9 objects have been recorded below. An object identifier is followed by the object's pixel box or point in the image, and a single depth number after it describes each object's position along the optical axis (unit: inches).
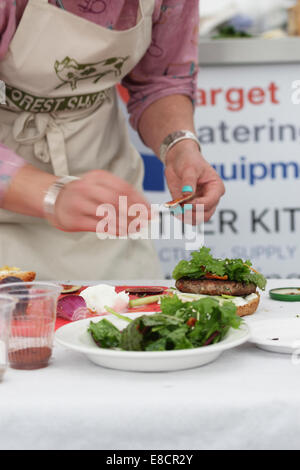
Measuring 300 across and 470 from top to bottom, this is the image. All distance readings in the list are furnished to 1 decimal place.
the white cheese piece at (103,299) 66.1
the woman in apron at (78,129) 75.9
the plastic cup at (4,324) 53.8
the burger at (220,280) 66.4
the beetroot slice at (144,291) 71.8
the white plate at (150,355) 53.5
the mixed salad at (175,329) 54.5
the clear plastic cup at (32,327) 55.1
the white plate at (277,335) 57.3
